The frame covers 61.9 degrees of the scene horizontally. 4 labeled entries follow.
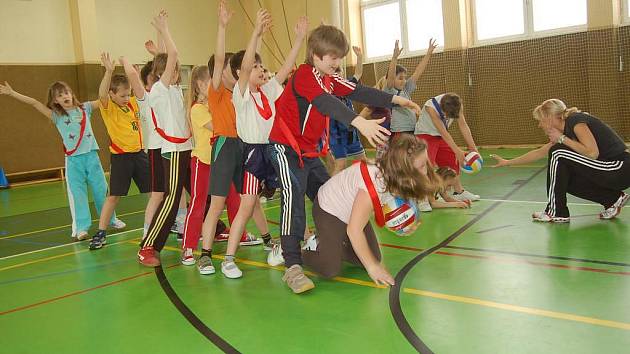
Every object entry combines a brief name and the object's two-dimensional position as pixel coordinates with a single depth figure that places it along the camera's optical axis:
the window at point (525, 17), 10.76
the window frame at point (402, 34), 13.28
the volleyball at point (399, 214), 3.13
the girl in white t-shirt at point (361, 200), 2.98
